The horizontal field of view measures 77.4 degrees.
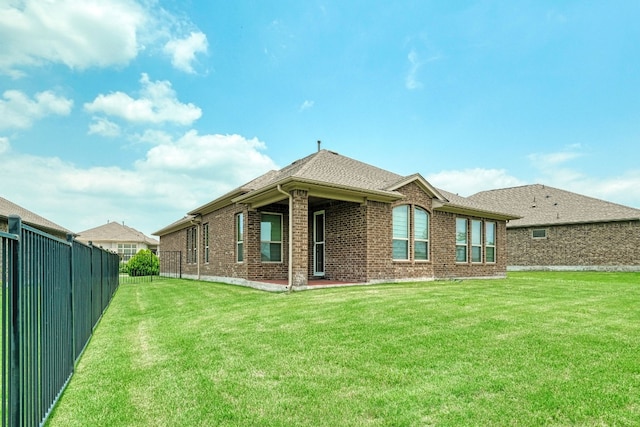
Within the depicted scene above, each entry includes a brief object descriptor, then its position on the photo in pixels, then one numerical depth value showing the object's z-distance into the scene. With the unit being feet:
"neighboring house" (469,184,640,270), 76.07
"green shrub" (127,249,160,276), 88.63
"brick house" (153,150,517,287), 38.81
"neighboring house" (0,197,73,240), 64.79
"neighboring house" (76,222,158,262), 140.46
